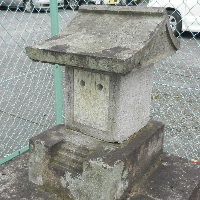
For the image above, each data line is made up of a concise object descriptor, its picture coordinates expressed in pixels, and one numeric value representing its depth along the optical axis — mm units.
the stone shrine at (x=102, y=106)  1668
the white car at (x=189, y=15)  6205
